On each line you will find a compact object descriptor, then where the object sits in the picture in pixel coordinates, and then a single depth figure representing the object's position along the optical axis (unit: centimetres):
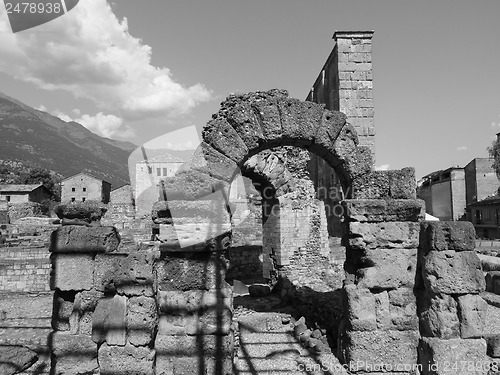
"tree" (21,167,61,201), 5721
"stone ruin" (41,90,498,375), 451
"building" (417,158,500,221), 4412
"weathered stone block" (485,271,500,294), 1190
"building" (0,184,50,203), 3800
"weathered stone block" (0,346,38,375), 573
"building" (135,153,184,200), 4159
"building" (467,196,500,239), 3591
